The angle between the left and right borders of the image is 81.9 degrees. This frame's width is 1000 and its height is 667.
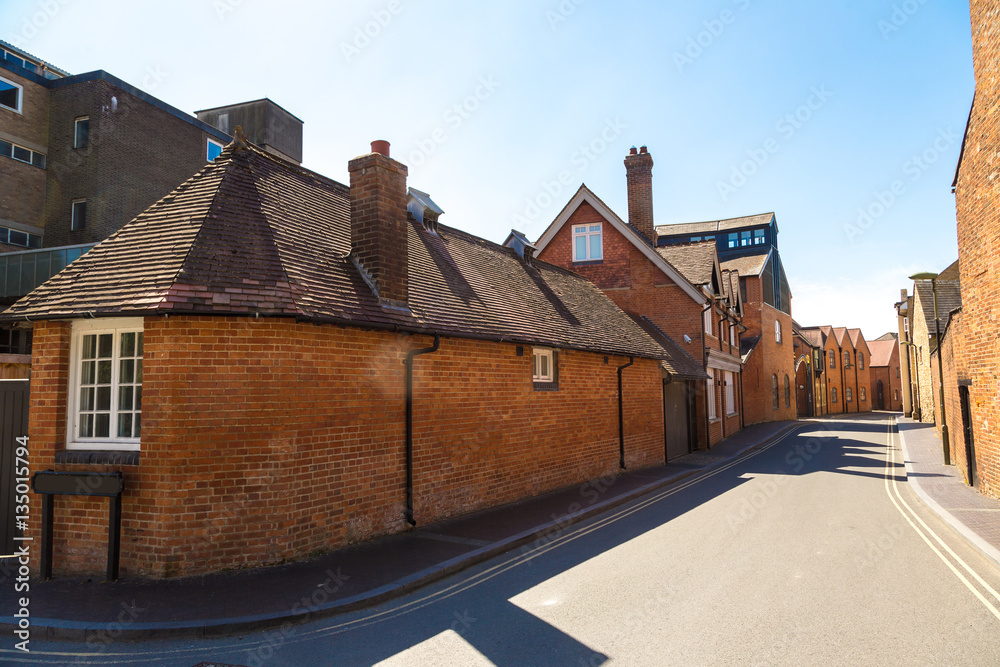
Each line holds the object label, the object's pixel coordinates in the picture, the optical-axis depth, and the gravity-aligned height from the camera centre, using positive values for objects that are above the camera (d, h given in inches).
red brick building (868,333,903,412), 2559.1 -8.3
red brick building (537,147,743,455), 864.9 +159.0
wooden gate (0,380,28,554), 293.1 -25.2
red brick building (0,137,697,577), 264.4 +4.1
